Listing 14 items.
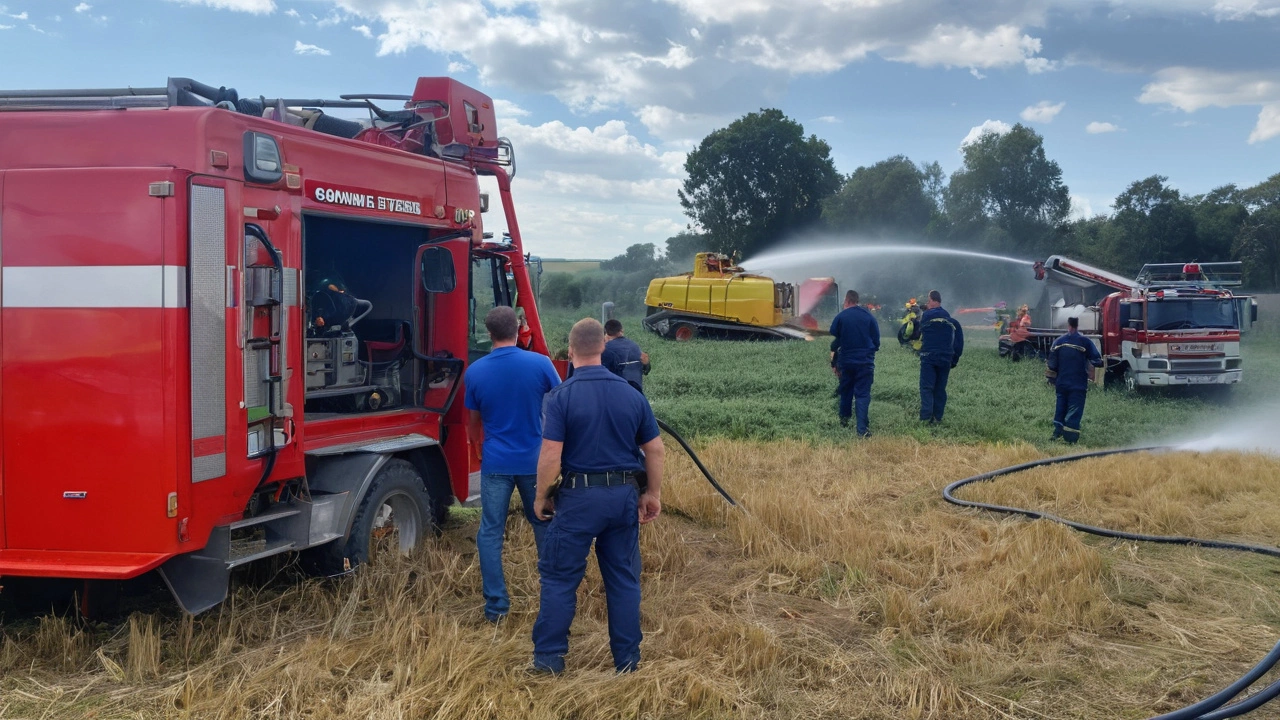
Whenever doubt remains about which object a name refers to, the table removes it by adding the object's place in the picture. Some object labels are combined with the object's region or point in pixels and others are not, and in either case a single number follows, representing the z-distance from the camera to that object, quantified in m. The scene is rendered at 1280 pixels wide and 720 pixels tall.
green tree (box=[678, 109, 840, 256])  53.69
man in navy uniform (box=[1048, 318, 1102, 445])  11.77
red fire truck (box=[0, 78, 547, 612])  4.56
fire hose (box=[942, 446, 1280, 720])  4.02
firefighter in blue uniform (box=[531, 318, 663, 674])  4.41
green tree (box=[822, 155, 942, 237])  51.31
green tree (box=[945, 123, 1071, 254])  46.41
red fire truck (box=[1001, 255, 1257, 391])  15.05
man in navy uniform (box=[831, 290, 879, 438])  11.72
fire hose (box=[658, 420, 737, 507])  7.57
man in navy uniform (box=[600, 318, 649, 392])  9.17
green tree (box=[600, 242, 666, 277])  58.09
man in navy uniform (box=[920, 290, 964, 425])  12.45
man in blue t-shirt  5.32
